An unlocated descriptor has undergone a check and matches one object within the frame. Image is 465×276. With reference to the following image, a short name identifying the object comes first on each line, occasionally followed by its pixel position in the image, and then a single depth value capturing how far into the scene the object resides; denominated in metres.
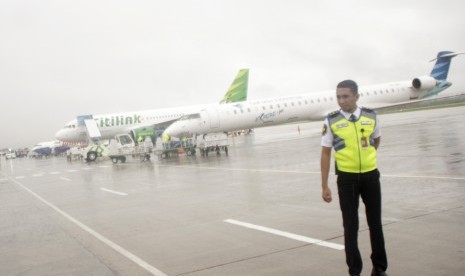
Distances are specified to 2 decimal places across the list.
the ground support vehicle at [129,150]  32.00
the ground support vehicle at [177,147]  32.15
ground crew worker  4.95
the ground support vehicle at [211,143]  29.36
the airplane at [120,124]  42.75
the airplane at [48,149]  84.69
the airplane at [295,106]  36.12
